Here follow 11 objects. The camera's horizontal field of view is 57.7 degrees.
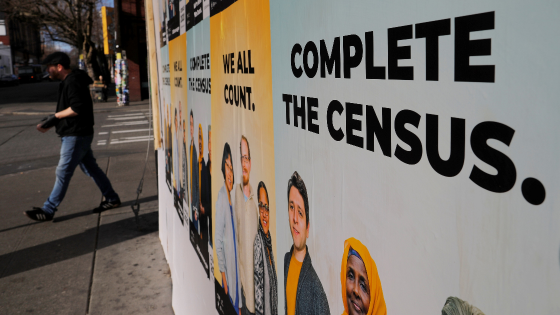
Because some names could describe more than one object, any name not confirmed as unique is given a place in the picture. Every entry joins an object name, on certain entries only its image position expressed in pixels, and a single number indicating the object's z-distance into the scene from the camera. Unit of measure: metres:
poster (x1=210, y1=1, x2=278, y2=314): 1.55
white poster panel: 0.57
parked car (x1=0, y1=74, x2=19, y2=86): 51.84
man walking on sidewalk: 6.11
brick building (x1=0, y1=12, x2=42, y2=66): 64.50
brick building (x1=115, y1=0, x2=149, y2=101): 23.06
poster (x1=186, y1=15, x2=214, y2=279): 2.47
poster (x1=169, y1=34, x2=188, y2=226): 3.25
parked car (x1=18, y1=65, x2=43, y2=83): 62.75
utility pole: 15.06
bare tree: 28.50
